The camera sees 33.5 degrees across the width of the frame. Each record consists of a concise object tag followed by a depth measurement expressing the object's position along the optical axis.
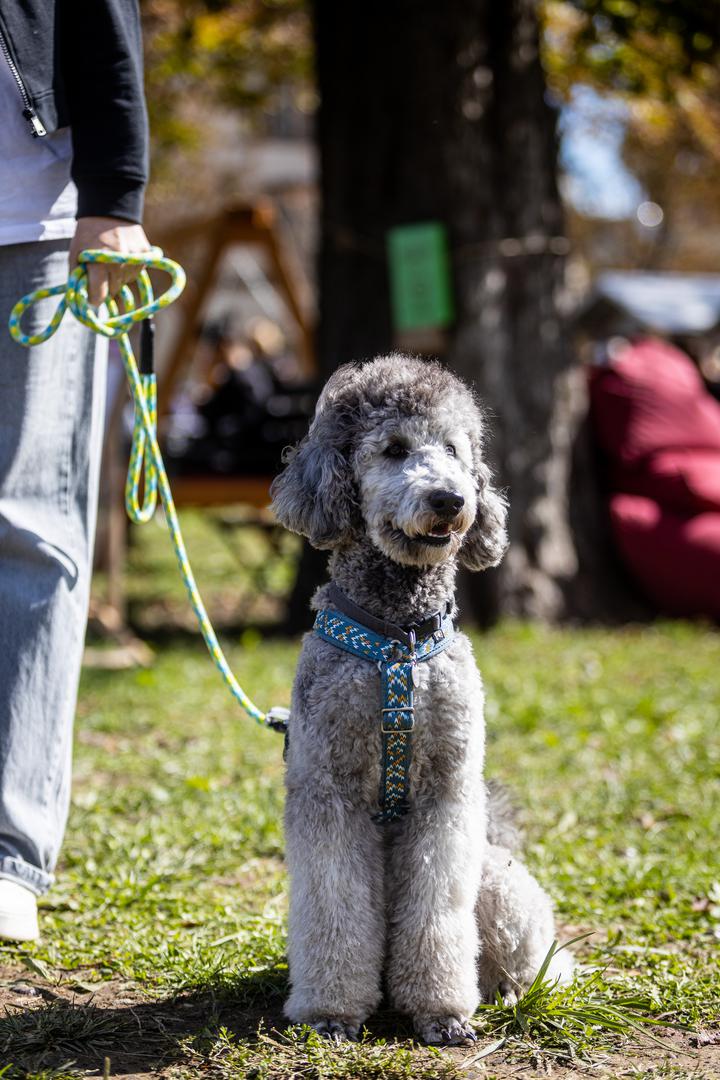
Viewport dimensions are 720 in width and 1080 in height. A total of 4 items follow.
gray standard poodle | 2.54
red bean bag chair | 8.00
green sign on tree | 7.31
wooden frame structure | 8.76
